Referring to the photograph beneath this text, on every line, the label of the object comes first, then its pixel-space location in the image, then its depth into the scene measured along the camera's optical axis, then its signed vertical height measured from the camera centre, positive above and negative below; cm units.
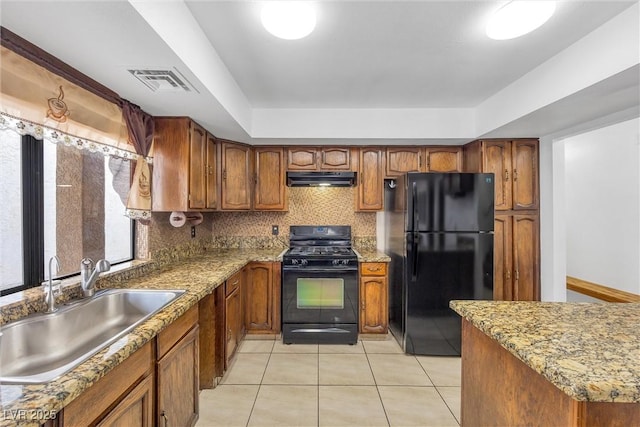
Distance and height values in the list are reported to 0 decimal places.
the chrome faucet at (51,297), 132 -39
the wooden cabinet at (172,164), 230 +42
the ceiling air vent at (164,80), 154 +78
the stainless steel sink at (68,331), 112 -54
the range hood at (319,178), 318 +40
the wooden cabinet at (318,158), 328 +65
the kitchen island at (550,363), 78 -45
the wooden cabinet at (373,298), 298 -89
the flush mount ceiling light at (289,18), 145 +104
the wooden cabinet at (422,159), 327 +63
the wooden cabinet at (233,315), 237 -91
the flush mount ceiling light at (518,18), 145 +105
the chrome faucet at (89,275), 153 -33
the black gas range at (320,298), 292 -88
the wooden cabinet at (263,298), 299 -89
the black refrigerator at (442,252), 269 -37
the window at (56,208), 139 +5
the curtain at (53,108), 122 +56
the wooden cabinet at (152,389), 90 -69
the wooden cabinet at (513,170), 297 +45
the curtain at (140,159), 201 +43
